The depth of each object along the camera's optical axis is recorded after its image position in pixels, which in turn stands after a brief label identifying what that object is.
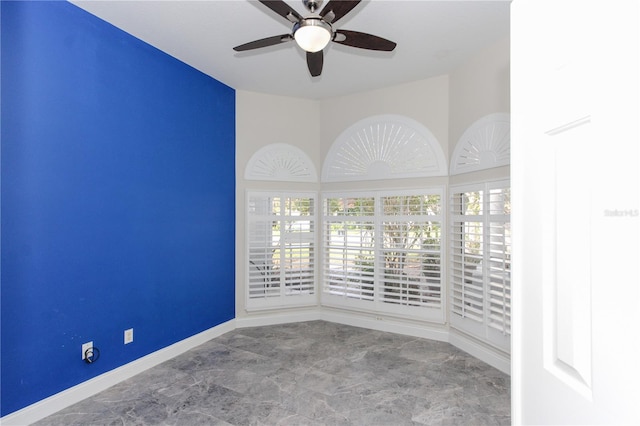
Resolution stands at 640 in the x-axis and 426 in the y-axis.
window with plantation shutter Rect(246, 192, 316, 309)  4.46
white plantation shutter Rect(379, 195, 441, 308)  4.01
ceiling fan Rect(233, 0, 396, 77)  2.02
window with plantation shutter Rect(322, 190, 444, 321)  4.03
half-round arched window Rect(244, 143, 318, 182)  4.52
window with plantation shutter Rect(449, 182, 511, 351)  3.14
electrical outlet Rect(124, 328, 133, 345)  3.05
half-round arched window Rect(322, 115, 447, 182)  4.07
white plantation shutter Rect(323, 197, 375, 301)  4.44
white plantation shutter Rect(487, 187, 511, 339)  3.10
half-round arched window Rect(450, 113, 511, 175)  3.14
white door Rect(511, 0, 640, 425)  0.60
